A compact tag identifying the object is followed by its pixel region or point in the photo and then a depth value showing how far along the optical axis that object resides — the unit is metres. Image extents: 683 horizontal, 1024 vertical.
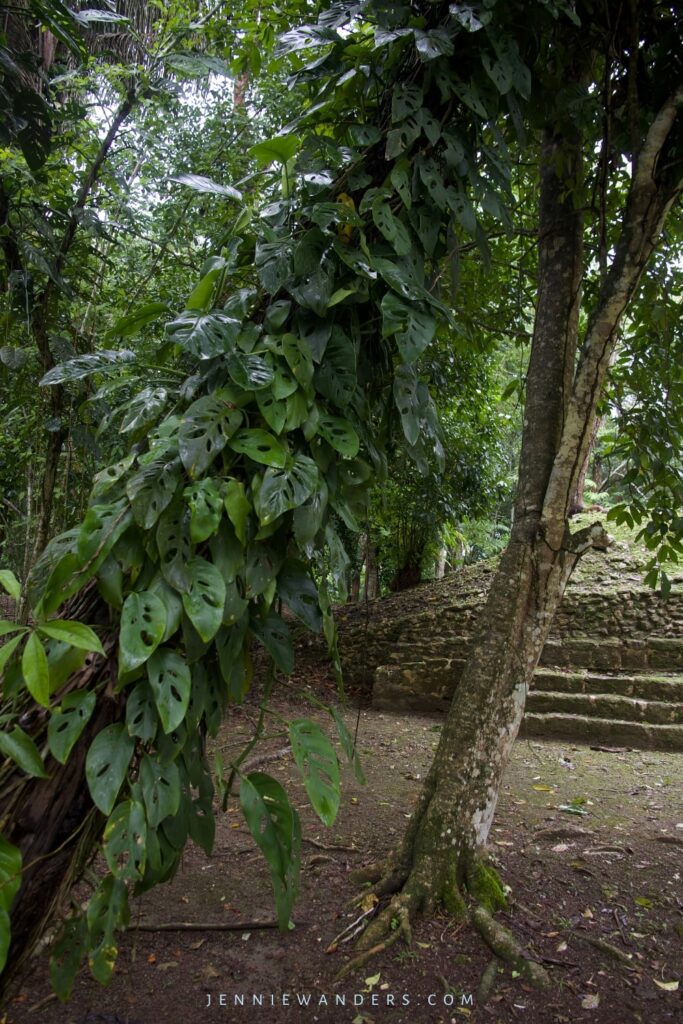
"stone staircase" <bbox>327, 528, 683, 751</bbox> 5.54
